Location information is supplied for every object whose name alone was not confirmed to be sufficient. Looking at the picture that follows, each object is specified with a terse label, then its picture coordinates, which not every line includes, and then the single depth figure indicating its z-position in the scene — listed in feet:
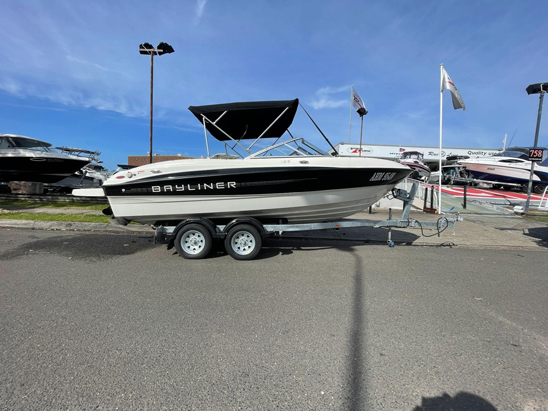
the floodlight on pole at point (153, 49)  40.83
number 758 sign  30.91
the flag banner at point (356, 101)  45.35
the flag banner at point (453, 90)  32.04
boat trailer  16.25
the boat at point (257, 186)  15.79
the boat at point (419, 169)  57.48
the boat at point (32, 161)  42.39
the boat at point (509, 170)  53.52
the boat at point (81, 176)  47.66
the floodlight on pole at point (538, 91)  32.55
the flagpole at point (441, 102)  32.72
